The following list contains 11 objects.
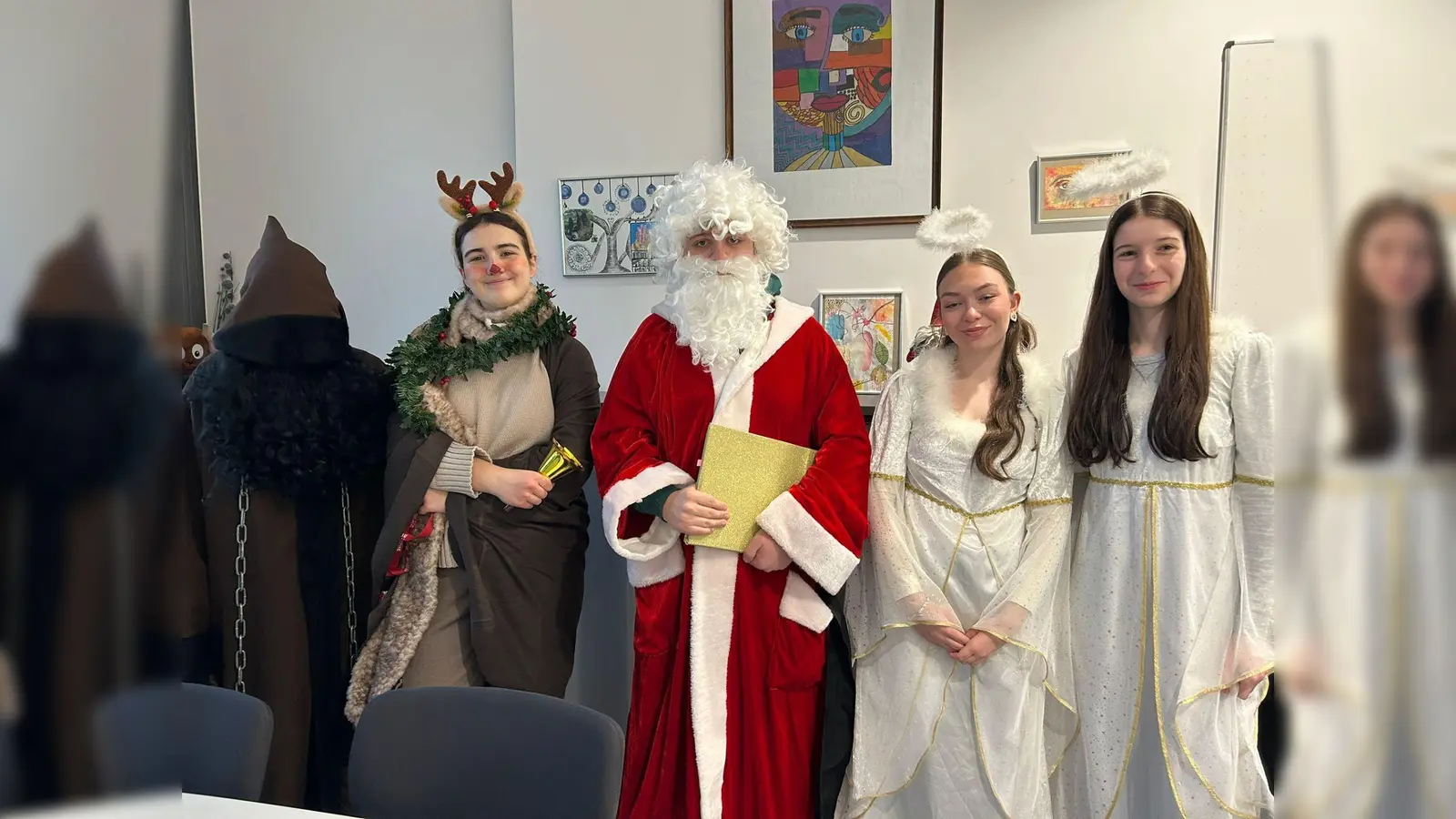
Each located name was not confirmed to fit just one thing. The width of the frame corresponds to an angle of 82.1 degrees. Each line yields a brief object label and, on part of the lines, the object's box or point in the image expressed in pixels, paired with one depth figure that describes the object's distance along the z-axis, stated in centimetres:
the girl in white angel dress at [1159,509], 157
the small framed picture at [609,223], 286
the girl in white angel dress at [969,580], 182
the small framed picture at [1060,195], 251
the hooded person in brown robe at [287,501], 192
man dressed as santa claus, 189
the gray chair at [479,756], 131
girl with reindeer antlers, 201
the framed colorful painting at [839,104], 258
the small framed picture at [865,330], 268
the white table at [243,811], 107
